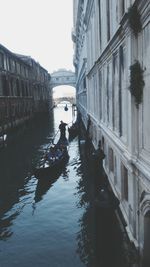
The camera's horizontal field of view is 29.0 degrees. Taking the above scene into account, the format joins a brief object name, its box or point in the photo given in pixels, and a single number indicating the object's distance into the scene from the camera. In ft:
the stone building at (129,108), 18.10
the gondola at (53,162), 44.15
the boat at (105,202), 21.56
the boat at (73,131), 91.19
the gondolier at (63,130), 71.86
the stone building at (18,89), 102.69
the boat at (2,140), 76.92
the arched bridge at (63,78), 254.06
